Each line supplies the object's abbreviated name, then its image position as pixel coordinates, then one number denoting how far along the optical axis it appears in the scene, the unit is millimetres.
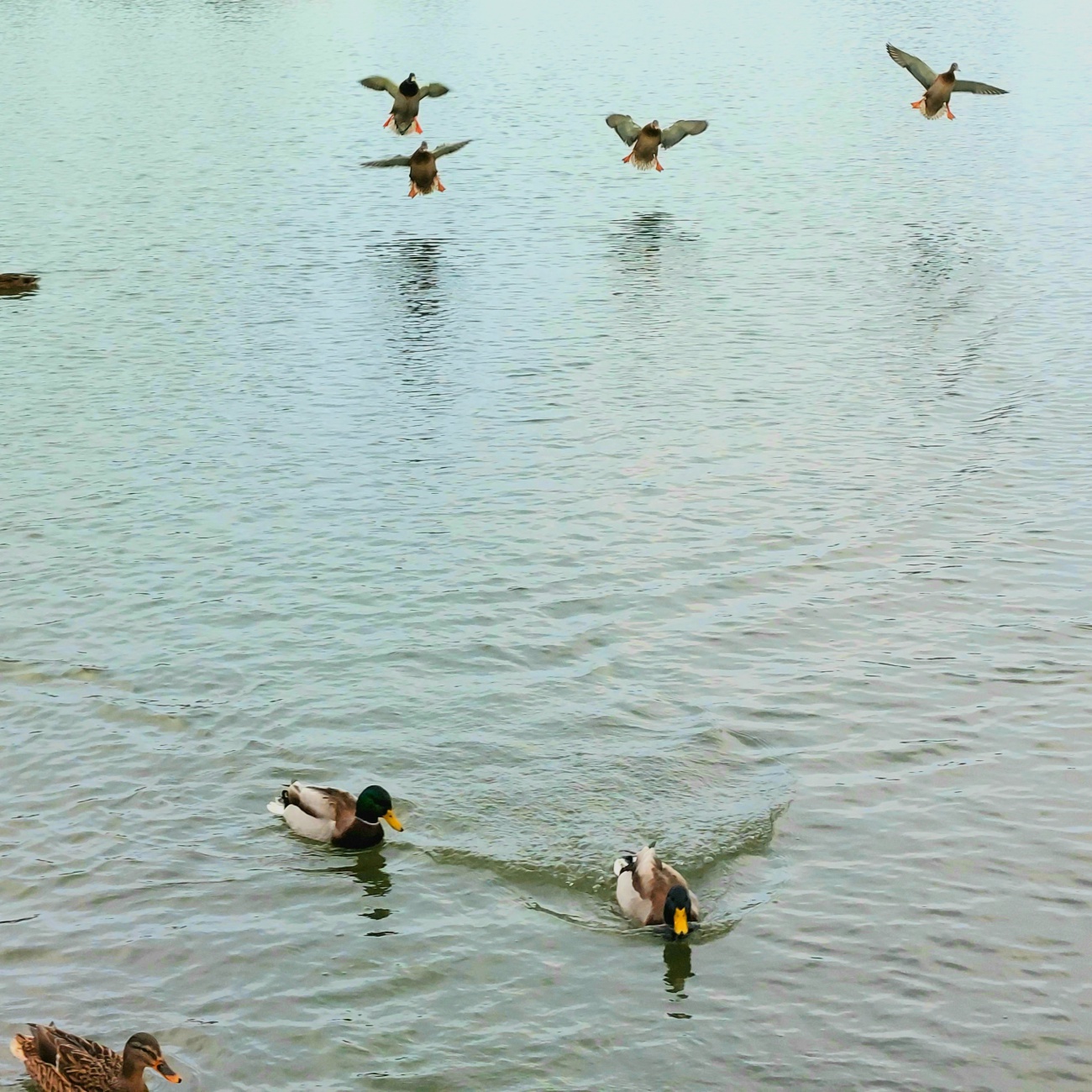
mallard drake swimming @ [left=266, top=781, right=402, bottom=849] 12750
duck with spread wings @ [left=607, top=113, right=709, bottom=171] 36844
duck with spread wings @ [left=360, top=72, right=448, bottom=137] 30562
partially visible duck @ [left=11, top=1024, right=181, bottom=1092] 9656
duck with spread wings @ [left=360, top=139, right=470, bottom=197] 33531
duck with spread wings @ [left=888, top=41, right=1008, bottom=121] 31406
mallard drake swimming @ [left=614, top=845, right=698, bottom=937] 11461
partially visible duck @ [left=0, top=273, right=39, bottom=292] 30969
